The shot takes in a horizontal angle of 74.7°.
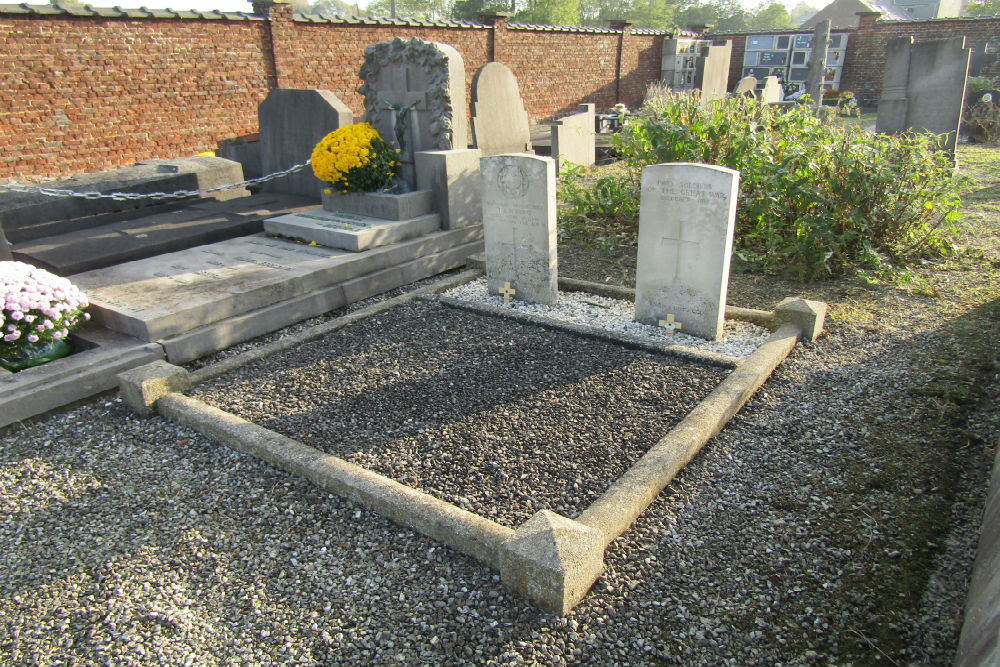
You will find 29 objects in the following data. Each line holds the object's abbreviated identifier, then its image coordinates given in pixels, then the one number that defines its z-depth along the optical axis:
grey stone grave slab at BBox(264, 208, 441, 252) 6.22
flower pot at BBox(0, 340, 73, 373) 4.32
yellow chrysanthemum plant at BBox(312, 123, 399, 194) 6.82
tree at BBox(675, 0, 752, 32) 58.72
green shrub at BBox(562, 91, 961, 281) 5.70
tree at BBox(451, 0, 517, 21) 33.19
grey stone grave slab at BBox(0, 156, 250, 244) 6.91
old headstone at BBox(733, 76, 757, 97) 16.91
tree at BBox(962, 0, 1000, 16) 40.72
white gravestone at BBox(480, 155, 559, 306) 5.10
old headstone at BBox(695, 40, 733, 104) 16.95
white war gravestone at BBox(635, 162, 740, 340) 4.39
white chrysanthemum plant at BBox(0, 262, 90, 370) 4.17
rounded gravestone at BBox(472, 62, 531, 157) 9.63
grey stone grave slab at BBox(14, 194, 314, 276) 5.94
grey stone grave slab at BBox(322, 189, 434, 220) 6.66
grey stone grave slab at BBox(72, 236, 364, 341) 4.84
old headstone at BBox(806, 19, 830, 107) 16.00
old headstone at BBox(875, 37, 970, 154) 9.71
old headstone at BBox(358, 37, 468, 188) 6.94
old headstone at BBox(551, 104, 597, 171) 10.48
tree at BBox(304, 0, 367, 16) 14.44
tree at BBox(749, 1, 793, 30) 65.88
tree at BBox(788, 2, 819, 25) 132.50
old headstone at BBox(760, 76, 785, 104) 18.12
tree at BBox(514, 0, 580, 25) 35.31
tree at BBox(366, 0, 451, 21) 50.03
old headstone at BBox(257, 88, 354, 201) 7.89
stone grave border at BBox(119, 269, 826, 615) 2.48
